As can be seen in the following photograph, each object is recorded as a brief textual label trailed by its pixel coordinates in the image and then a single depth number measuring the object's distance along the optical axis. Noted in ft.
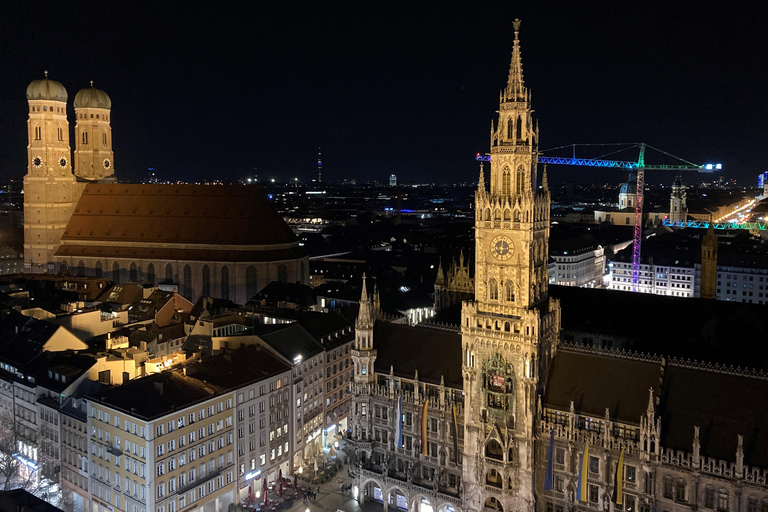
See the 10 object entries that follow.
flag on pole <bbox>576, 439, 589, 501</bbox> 153.41
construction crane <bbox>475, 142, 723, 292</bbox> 449.48
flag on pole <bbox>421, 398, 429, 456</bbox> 180.14
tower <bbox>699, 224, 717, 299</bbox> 274.36
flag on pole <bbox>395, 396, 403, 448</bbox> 183.73
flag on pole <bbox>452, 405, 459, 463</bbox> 176.65
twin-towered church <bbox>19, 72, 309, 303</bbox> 384.47
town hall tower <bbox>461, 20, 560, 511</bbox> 164.76
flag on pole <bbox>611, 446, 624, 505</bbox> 149.07
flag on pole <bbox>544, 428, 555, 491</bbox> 158.61
